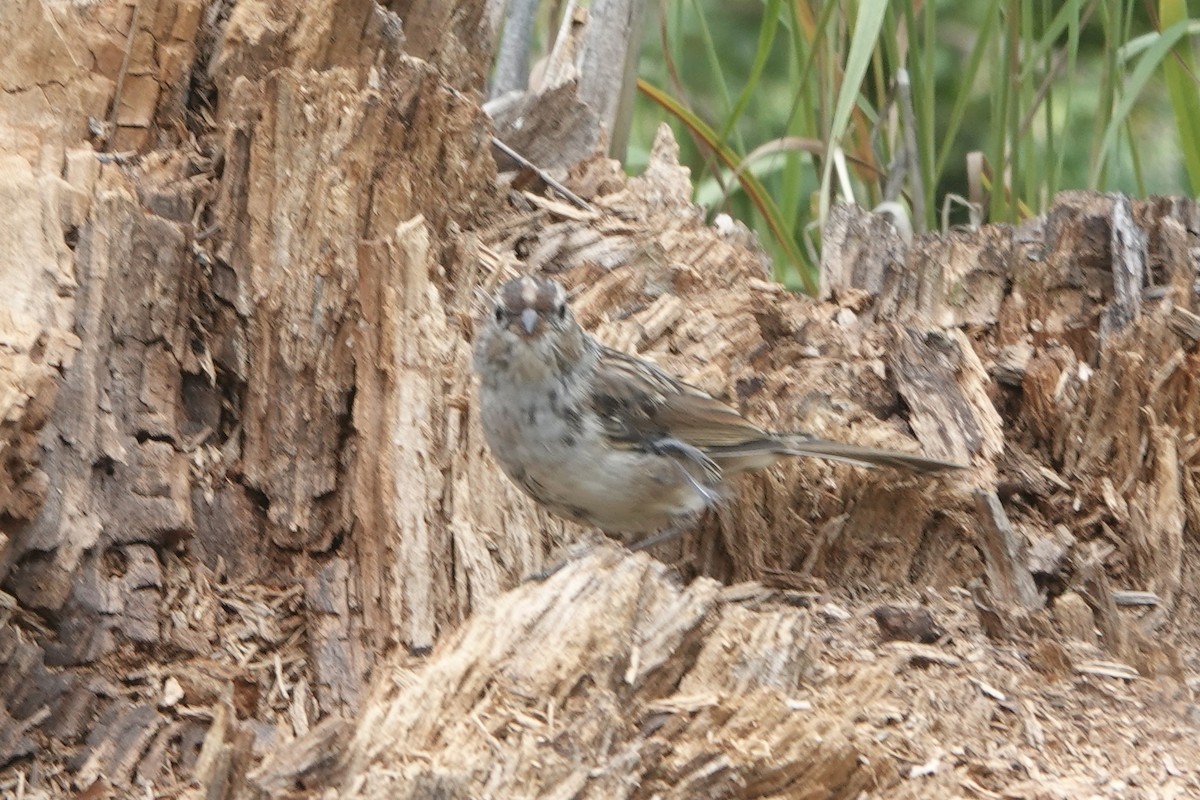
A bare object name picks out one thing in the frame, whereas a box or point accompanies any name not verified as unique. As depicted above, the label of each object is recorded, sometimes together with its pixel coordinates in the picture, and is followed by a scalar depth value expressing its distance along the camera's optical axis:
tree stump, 6.32
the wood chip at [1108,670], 7.71
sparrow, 8.37
